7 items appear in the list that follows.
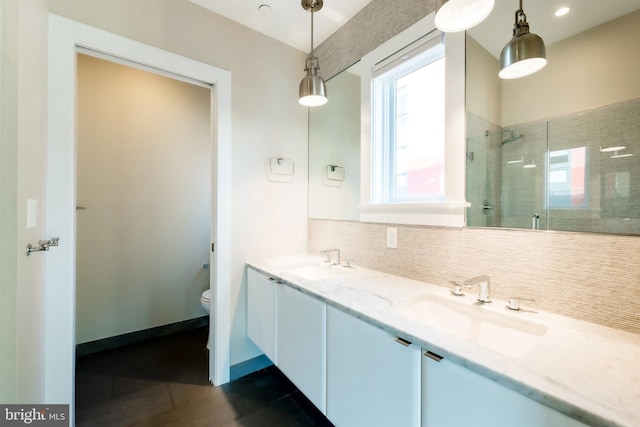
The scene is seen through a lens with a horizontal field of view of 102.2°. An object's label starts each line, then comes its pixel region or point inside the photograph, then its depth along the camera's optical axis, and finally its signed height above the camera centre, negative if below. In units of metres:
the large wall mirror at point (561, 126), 0.87 +0.35
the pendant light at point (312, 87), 1.57 +0.78
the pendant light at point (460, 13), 0.89 +0.72
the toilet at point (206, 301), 2.21 -0.76
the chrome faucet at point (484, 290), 1.08 -0.32
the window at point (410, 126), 1.45 +0.55
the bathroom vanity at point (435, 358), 0.60 -0.43
